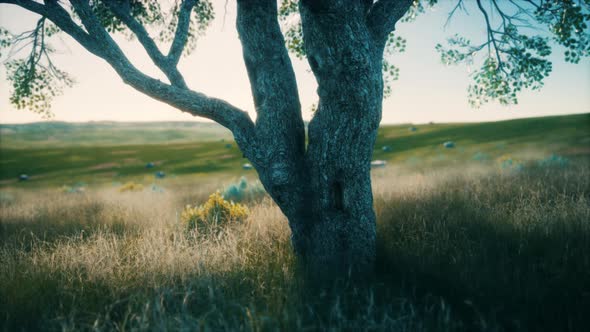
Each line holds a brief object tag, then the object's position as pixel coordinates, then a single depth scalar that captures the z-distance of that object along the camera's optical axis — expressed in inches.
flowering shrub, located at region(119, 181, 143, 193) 585.9
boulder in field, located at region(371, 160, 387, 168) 918.0
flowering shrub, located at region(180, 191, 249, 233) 220.2
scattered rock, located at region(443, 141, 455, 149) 1218.6
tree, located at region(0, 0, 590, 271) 121.0
